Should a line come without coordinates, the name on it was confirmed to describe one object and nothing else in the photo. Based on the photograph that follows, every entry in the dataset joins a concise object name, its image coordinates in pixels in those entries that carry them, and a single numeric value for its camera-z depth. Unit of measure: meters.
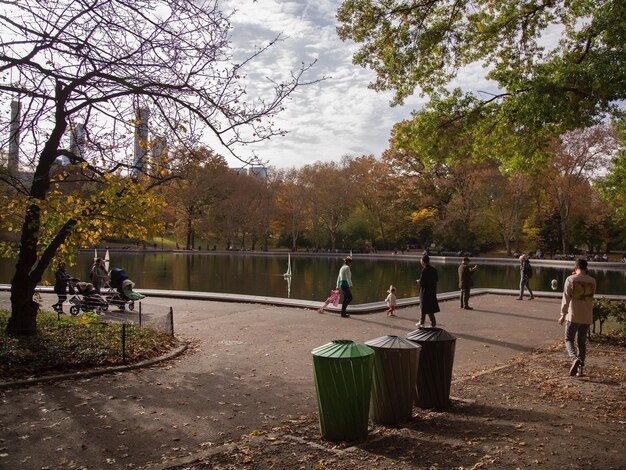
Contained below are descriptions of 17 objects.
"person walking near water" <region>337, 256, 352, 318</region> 14.77
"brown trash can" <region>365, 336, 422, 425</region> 5.77
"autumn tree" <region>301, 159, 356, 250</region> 69.38
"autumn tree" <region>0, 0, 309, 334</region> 8.70
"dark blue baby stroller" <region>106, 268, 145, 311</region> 15.91
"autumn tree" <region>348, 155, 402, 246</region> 68.50
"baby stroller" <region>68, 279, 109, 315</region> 14.41
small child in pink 14.97
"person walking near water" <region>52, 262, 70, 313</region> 14.60
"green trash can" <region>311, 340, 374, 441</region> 5.19
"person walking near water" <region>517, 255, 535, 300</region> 18.62
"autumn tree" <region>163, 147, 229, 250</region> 64.12
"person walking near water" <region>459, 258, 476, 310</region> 16.48
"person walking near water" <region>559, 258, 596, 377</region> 8.09
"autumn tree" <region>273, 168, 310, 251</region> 70.00
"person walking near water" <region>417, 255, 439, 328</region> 12.67
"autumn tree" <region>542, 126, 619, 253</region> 47.72
